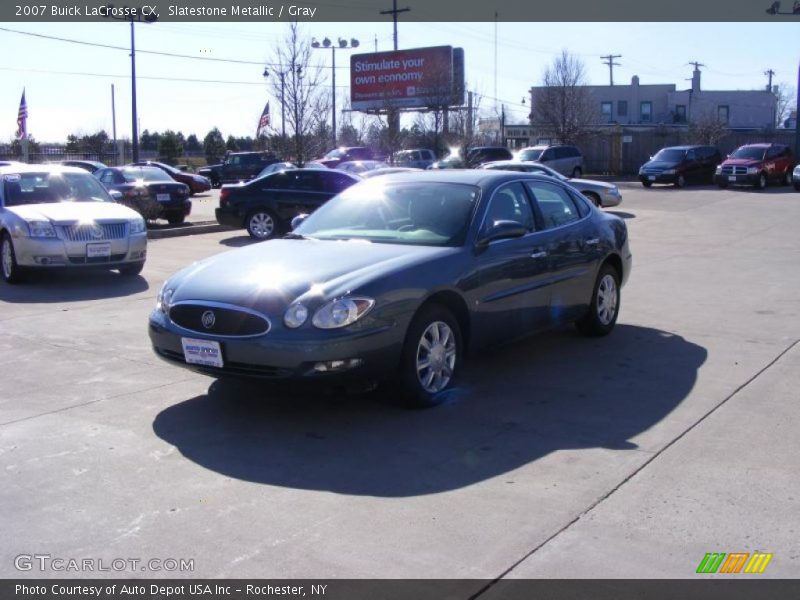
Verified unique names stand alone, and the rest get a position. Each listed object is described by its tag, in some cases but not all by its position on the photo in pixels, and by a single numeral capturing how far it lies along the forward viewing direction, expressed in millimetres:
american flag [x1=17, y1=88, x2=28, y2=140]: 31294
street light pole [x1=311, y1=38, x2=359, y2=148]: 50231
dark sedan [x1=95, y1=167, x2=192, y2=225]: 18859
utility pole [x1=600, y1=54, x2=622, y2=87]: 89869
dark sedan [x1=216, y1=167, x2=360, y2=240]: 17469
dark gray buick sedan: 5523
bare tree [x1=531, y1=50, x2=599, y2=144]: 47562
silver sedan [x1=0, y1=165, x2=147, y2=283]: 11289
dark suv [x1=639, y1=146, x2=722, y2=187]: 34188
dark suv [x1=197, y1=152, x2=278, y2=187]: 40625
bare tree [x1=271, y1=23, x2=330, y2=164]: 24000
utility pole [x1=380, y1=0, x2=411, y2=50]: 46375
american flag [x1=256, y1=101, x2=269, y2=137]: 35931
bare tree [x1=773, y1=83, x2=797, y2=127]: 84750
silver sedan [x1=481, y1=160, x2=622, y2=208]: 22219
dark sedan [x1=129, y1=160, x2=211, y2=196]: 31594
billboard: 46000
